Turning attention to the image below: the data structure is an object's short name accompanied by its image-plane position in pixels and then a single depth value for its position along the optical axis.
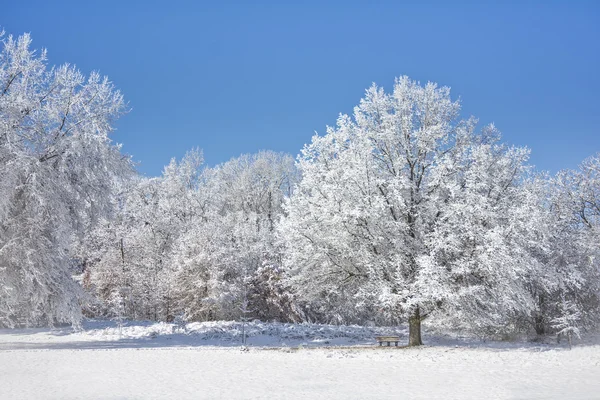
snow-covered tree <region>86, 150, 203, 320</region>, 37.62
